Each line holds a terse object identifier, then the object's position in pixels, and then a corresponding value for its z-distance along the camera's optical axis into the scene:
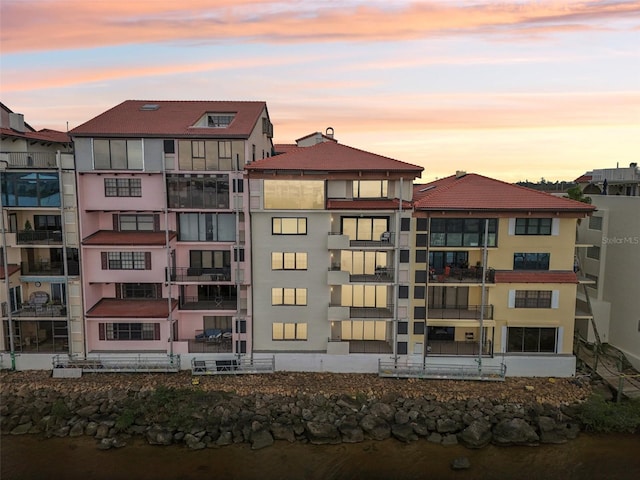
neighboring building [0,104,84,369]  32.38
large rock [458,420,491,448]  27.38
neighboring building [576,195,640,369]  34.03
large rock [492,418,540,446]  27.65
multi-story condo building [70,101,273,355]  32.34
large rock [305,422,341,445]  27.64
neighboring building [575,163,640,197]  41.03
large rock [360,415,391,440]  28.00
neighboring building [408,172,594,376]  32.44
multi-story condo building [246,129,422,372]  31.95
